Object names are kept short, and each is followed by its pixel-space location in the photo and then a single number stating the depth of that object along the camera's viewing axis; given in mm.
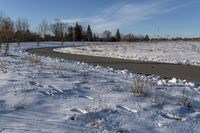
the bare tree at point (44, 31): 50207
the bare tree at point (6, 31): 11553
